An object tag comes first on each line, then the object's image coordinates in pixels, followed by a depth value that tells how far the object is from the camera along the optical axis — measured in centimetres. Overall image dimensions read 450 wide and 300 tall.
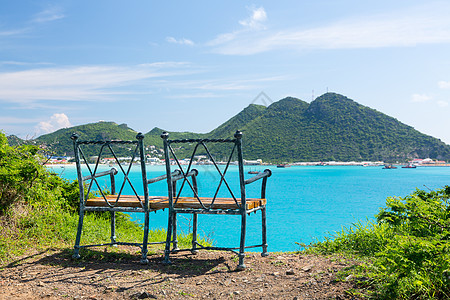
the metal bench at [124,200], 496
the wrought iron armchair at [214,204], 460
